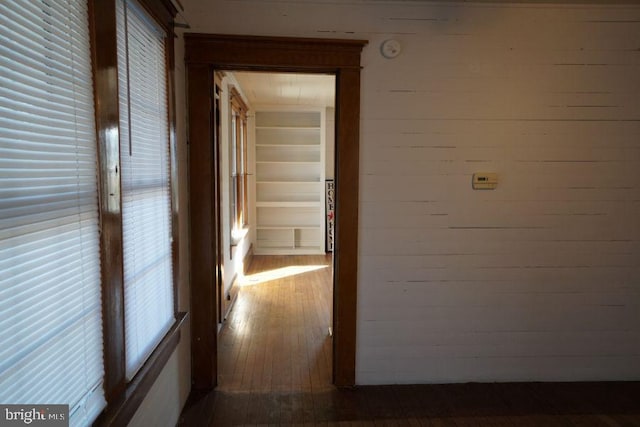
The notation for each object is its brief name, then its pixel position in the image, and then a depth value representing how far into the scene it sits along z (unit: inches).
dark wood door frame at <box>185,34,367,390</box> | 96.6
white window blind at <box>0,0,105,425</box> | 36.1
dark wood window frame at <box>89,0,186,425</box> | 51.7
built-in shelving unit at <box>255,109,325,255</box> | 275.7
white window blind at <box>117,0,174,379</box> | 61.9
